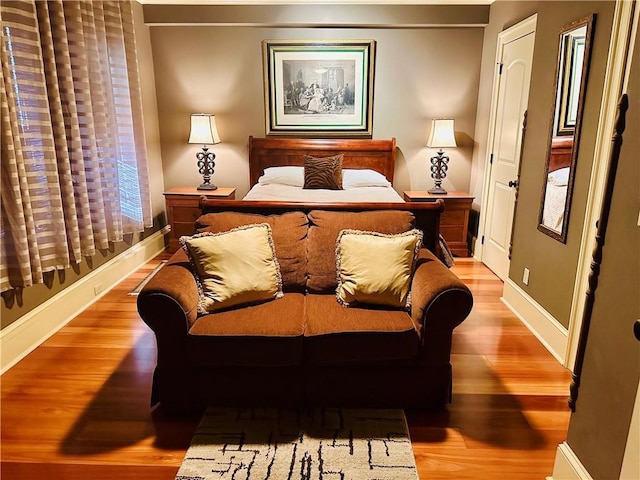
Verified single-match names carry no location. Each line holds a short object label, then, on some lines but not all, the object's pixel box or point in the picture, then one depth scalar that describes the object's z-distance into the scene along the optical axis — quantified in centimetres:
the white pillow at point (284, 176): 471
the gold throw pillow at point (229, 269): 233
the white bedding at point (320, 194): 414
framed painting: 480
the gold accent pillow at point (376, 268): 234
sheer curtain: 254
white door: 378
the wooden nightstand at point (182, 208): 471
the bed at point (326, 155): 429
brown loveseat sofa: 212
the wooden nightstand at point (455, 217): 475
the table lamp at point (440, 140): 476
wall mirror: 265
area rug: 191
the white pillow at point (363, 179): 465
